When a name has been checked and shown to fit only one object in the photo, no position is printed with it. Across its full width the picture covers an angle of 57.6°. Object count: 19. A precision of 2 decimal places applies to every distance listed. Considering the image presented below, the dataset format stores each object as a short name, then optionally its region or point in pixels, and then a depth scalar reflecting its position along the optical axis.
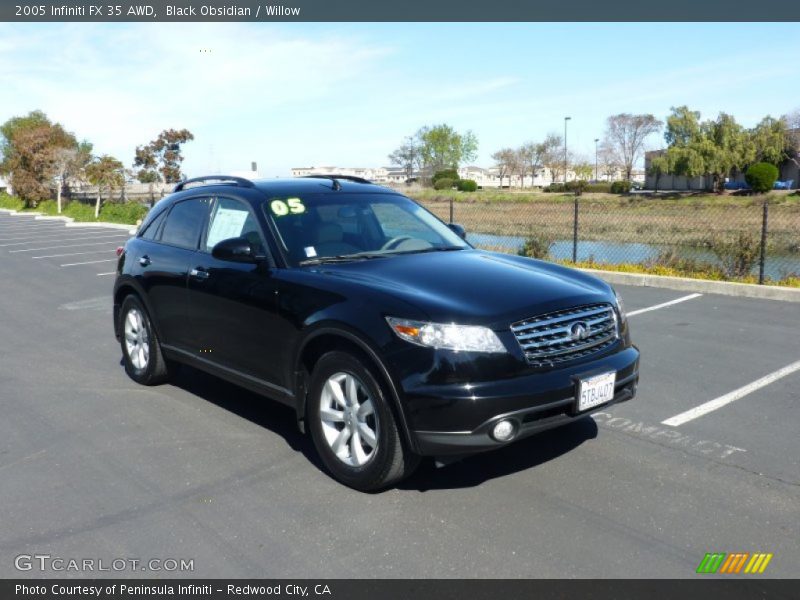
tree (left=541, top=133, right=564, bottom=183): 101.12
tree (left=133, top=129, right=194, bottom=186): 50.38
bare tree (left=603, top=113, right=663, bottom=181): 86.75
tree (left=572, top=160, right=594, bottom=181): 96.38
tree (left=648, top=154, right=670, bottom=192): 61.06
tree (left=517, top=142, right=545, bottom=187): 101.25
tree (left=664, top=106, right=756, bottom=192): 57.75
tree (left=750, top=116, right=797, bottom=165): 58.16
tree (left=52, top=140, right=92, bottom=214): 43.72
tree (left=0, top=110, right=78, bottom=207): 48.00
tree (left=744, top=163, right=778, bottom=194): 50.78
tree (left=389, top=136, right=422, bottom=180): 98.34
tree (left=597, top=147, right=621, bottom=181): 94.12
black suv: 3.69
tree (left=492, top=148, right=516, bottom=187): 103.38
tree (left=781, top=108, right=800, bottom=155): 59.91
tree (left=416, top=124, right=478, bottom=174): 93.75
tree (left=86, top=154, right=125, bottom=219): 38.03
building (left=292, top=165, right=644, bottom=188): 110.94
